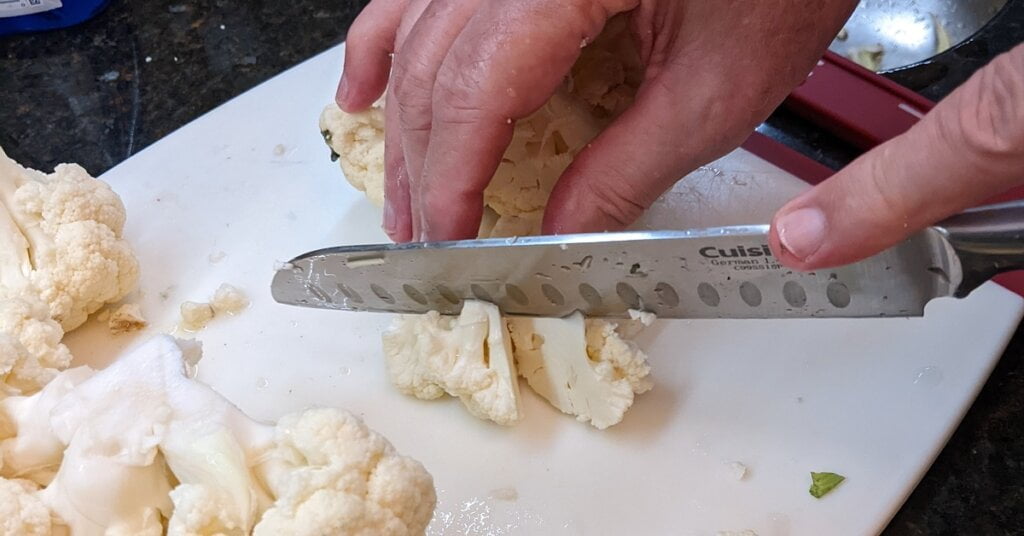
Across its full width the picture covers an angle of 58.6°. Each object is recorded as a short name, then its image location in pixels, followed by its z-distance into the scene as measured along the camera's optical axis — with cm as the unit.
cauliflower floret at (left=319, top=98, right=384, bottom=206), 28
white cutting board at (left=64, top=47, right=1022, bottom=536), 23
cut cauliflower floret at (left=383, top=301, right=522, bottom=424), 24
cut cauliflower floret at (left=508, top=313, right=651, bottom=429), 23
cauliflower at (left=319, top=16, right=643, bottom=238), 25
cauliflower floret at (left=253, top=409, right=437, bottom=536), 19
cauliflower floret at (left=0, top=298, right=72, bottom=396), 22
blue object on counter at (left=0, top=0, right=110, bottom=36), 39
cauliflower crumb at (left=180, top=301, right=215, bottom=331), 27
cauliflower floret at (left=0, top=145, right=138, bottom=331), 25
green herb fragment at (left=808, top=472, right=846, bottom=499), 23
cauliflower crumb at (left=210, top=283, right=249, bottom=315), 27
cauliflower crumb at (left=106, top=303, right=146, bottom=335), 27
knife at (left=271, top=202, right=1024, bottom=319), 17
